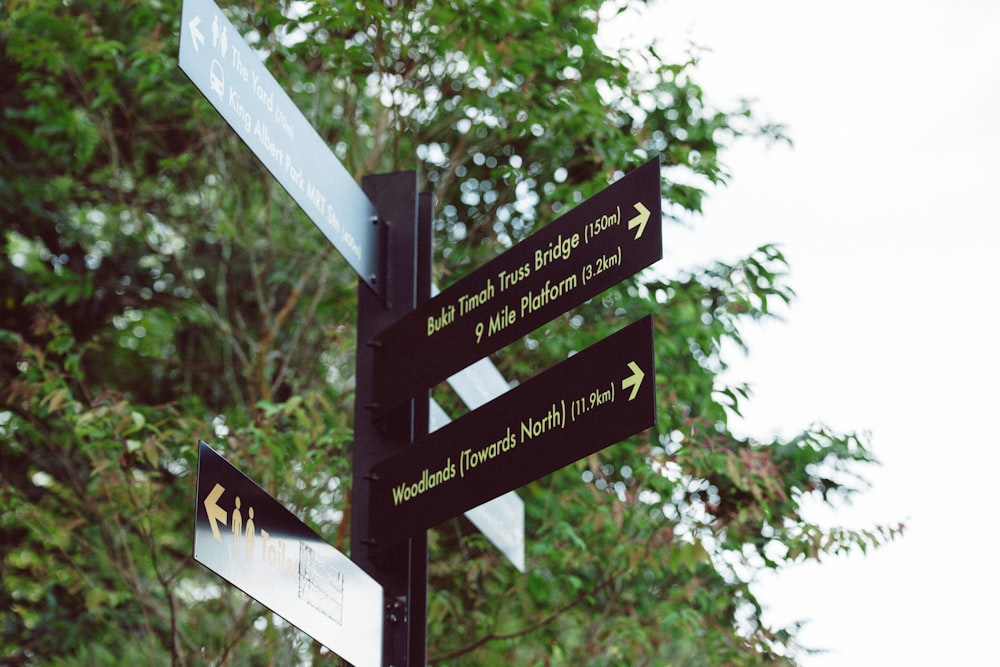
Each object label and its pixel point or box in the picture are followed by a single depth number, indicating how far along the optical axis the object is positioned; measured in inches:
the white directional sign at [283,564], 90.3
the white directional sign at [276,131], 103.0
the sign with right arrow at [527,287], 107.3
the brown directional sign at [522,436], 100.2
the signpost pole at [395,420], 120.1
